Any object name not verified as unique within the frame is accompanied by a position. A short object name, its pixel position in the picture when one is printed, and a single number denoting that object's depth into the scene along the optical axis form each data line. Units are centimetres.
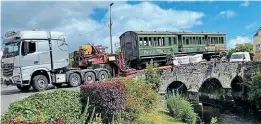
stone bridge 1699
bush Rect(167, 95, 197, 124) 916
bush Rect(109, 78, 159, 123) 698
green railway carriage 1635
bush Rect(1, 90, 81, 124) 523
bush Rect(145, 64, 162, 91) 1193
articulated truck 1027
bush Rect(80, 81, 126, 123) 648
